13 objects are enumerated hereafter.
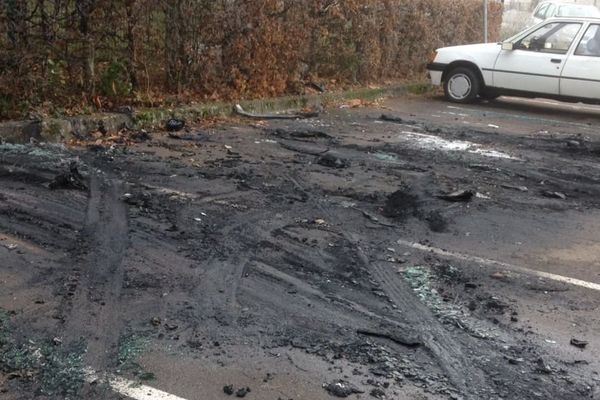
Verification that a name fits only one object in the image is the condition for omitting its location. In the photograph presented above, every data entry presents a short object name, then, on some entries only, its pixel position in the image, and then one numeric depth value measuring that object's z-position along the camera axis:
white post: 17.74
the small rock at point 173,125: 9.34
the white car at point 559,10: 26.41
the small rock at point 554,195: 7.20
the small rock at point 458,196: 6.86
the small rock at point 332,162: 7.96
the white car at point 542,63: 12.84
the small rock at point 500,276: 4.99
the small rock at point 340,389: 3.39
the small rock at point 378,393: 3.39
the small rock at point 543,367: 3.73
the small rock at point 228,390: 3.35
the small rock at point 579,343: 4.04
